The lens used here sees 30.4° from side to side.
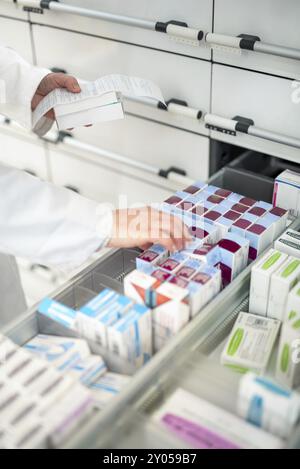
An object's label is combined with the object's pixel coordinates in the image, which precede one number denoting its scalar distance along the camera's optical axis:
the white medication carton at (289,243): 1.64
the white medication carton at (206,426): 1.19
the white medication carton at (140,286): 1.41
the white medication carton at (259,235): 1.66
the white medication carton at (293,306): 1.42
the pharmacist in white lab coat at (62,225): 1.52
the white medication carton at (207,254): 1.55
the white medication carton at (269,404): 1.16
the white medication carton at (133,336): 1.31
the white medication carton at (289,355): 1.36
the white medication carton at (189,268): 1.50
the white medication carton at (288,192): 1.85
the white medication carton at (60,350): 1.34
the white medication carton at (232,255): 1.58
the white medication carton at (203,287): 1.43
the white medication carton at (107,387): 1.28
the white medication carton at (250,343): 1.43
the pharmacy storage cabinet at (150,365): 1.20
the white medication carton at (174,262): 1.53
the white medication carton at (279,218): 1.74
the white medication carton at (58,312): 1.40
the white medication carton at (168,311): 1.37
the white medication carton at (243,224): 1.68
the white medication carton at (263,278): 1.53
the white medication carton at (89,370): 1.31
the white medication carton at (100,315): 1.33
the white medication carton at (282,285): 1.50
